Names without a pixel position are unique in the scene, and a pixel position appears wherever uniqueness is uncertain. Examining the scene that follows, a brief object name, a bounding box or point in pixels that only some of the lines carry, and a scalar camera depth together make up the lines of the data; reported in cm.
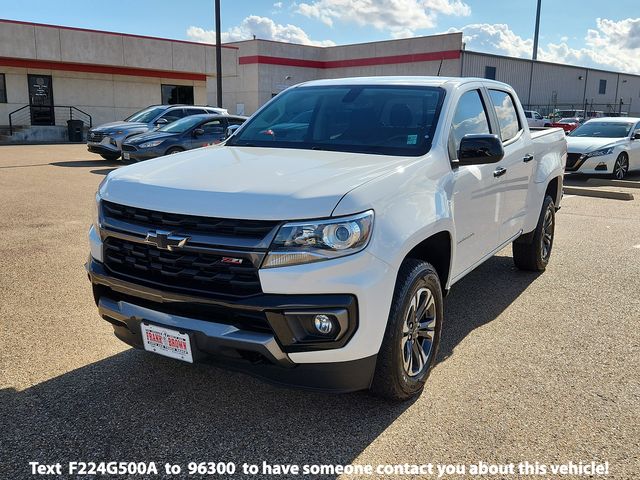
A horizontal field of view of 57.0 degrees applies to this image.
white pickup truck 276
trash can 2662
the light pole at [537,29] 5269
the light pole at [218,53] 2093
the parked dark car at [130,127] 1628
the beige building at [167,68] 2666
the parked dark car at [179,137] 1389
